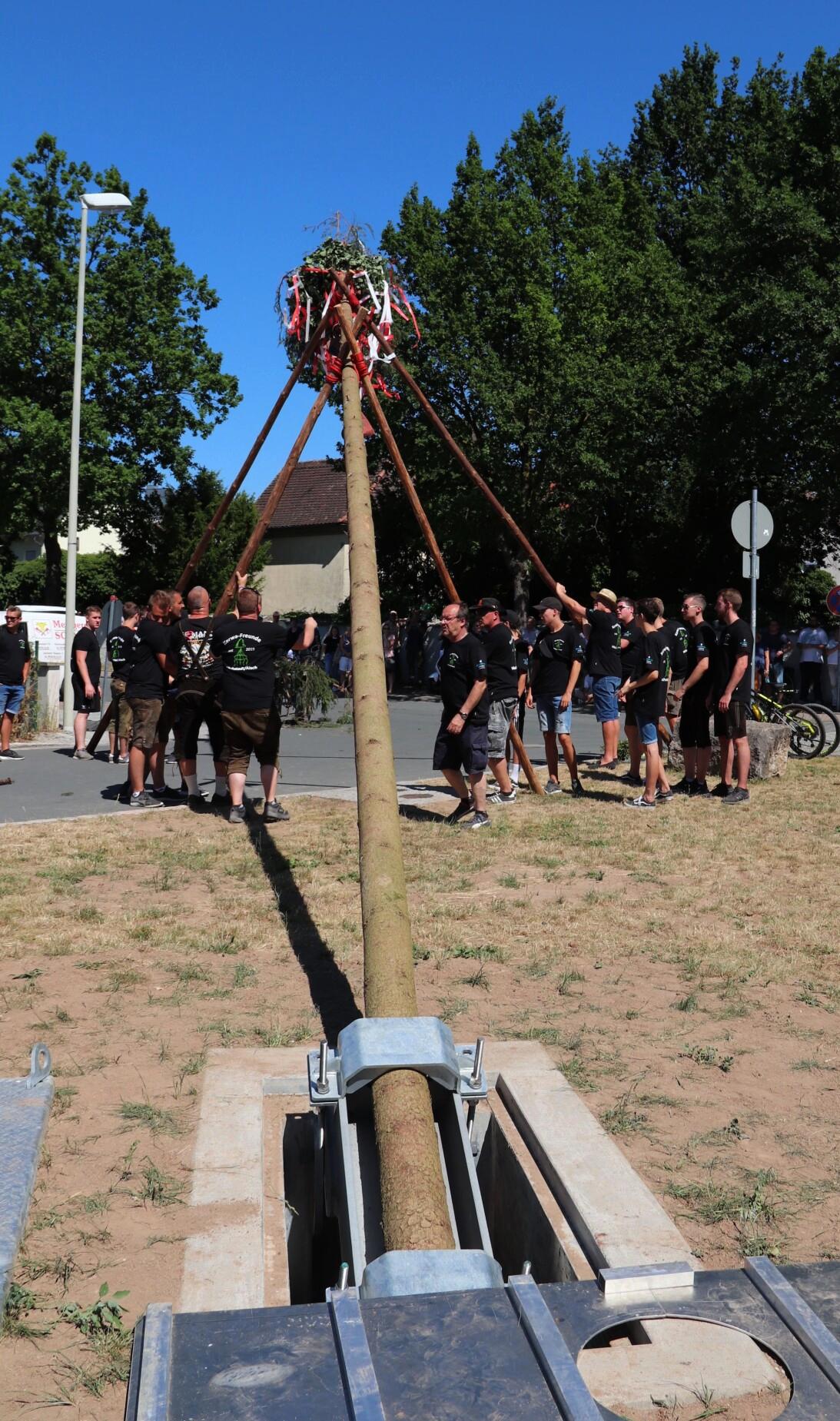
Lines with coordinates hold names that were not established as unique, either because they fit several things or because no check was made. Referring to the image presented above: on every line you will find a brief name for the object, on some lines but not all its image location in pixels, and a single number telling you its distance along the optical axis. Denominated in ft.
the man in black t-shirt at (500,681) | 36.91
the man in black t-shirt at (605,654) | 41.83
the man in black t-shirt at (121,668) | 42.06
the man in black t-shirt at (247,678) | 33.83
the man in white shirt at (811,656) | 78.64
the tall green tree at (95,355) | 128.47
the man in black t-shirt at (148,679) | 36.63
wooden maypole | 11.41
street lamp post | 62.03
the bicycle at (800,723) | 49.88
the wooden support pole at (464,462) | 38.68
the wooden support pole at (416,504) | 36.68
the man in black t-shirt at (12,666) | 47.83
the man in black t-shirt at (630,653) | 41.19
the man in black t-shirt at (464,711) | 33.88
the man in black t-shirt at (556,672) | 39.63
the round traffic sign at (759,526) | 50.42
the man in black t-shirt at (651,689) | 37.11
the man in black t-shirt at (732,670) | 37.22
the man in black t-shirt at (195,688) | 35.73
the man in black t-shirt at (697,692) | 38.63
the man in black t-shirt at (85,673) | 49.60
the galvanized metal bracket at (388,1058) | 12.36
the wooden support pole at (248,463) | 36.86
